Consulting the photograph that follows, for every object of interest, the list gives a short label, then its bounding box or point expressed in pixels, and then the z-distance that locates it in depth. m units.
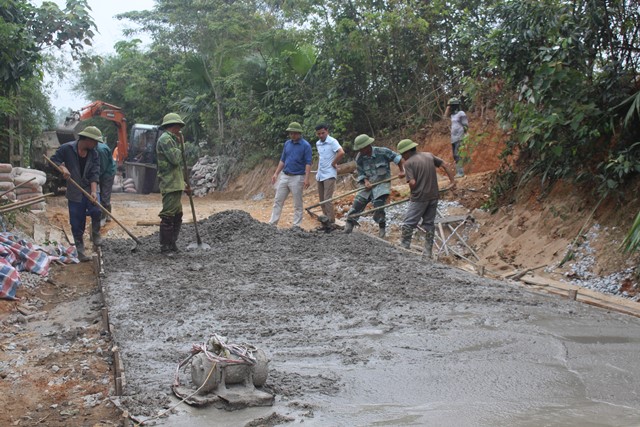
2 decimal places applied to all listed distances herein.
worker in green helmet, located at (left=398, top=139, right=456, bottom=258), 9.43
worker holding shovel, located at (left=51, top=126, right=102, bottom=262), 8.80
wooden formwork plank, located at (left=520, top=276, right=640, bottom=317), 6.32
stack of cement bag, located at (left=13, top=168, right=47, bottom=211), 11.62
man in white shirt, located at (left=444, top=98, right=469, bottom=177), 13.98
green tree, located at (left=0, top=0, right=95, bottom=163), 10.16
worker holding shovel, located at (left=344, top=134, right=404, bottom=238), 10.42
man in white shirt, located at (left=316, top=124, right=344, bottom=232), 10.96
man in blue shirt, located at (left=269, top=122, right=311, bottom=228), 10.98
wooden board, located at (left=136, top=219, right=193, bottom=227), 12.87
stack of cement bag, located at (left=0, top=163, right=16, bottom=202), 10.36
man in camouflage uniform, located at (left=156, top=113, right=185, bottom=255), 8.49
